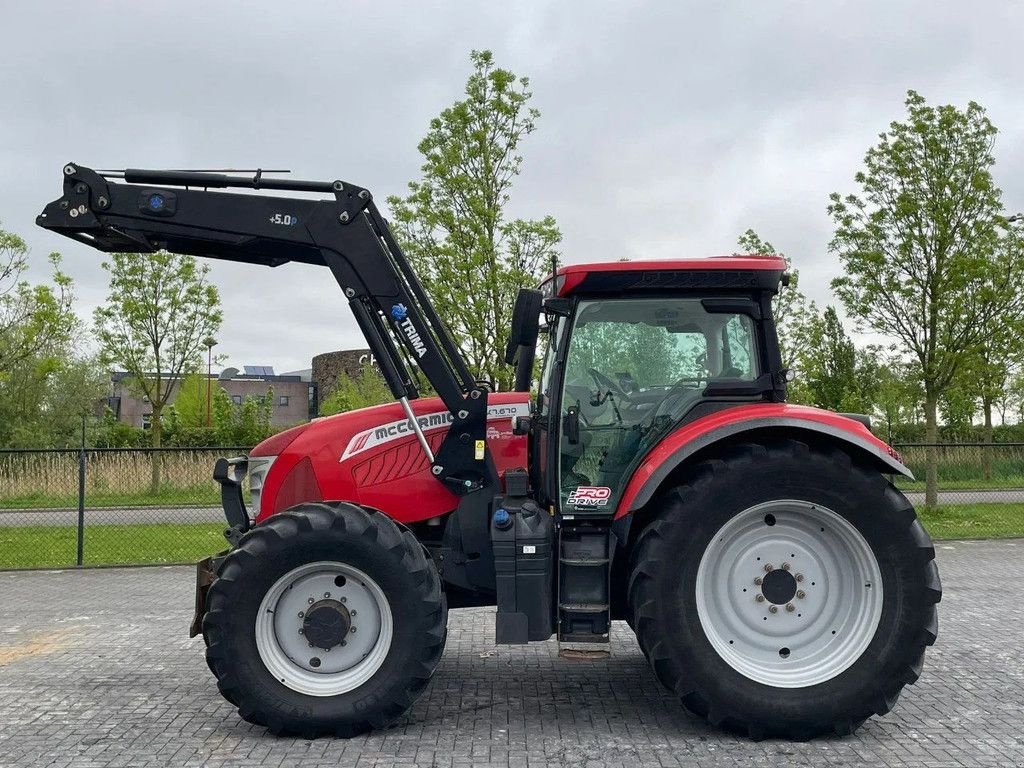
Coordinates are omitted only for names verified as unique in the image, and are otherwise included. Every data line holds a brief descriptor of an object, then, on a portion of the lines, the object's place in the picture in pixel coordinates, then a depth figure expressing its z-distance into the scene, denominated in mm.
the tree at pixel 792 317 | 23141
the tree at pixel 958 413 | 22625
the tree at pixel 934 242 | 17016
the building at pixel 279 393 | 67000
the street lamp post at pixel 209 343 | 21669
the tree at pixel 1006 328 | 17078
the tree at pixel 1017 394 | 37466
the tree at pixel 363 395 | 24734
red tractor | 5441
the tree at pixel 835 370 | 34594
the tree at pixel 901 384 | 18139
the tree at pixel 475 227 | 15172
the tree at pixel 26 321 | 18797
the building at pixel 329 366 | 49875
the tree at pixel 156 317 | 21078
